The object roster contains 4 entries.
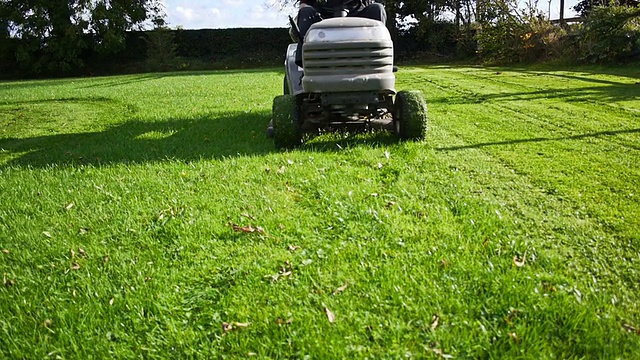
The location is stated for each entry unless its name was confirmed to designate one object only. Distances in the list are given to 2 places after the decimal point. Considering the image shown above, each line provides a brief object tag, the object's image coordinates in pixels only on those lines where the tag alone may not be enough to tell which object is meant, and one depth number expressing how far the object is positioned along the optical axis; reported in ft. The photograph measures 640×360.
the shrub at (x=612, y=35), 40.14
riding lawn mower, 14.28
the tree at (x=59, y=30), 88.43
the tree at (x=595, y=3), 49.10
